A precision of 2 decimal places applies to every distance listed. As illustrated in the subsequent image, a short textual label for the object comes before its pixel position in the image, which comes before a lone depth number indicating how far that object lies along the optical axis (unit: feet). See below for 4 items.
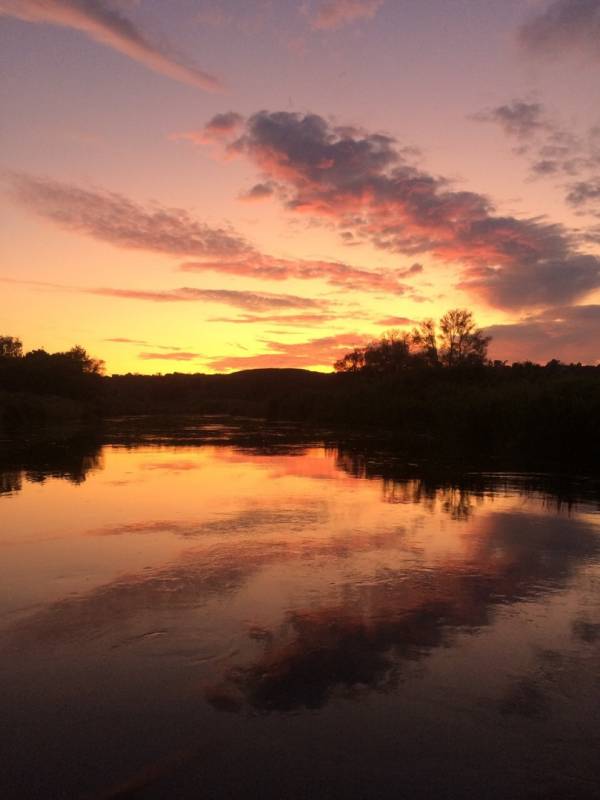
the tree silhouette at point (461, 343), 212.43
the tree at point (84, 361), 249.45
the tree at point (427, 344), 222.69
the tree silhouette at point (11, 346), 302.60
